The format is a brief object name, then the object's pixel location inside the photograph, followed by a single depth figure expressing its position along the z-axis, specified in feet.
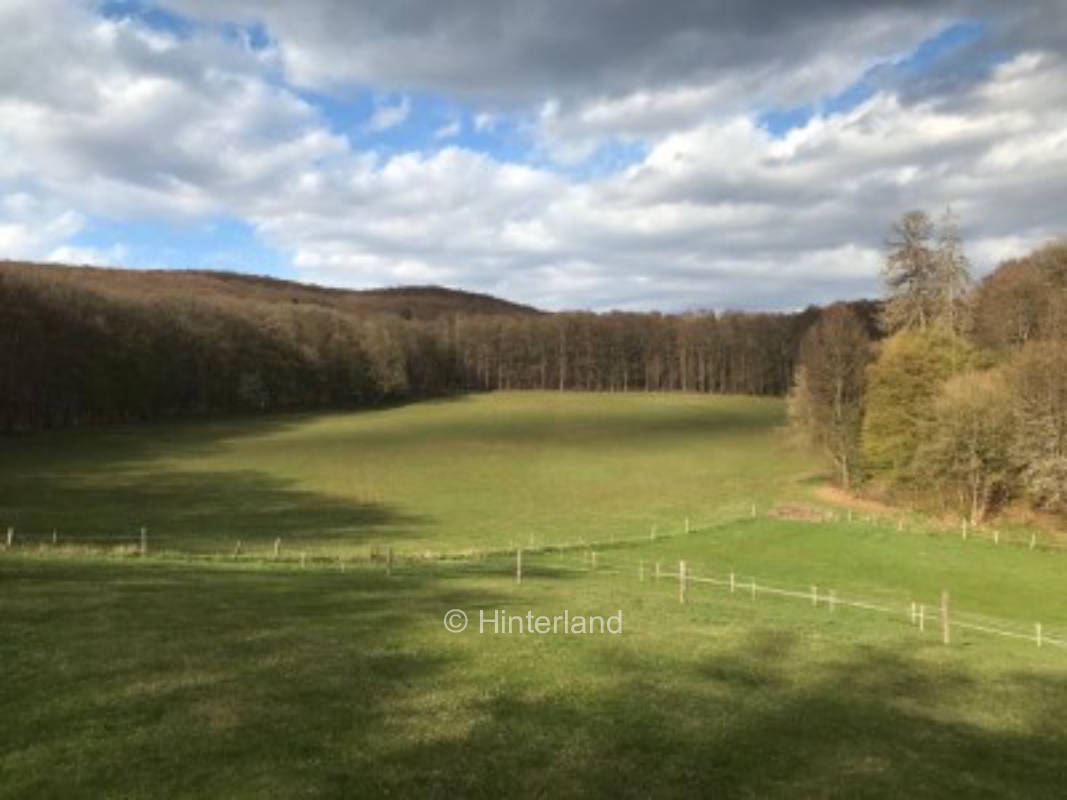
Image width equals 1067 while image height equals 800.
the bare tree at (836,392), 259.80
